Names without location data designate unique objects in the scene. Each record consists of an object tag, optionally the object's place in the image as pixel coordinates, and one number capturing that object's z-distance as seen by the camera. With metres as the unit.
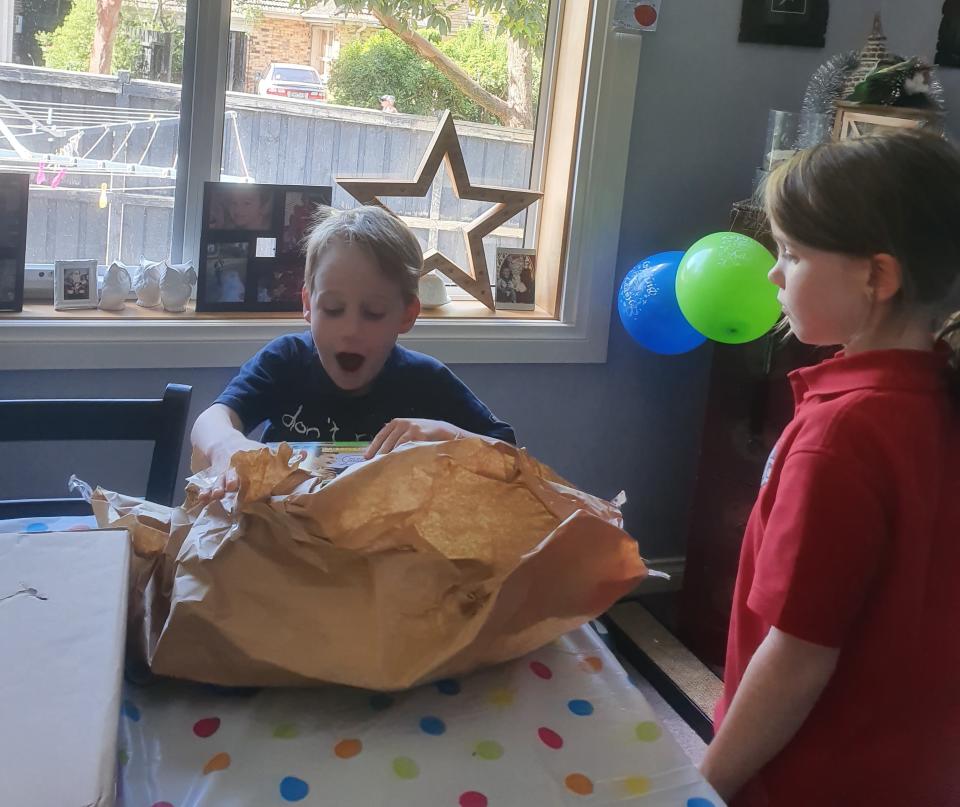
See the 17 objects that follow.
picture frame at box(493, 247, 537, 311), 2.28
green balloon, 1.73
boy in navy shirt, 1.33
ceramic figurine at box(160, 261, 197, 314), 1.98
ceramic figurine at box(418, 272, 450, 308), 2.19
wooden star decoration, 2.11
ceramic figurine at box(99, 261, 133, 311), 1.96
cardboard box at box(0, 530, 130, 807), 0.54
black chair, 1.24
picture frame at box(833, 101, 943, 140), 1.96
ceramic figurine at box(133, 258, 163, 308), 1.99
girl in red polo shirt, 0.82
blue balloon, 1.97
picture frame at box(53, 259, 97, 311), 1.93
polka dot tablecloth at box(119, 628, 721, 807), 0.67
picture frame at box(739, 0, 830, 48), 2.24
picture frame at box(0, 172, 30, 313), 1.87
